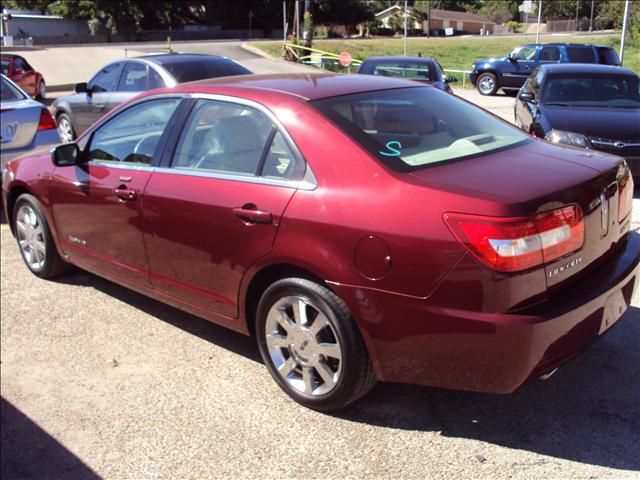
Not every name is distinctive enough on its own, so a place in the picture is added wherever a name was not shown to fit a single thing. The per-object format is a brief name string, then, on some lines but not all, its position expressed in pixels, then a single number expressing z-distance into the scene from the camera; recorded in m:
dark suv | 19.62
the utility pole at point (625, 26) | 19.00
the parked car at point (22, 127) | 7.32
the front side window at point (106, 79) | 10.29
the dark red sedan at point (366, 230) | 2.76
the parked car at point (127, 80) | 9.24
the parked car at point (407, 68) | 13.21
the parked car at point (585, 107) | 7.50
